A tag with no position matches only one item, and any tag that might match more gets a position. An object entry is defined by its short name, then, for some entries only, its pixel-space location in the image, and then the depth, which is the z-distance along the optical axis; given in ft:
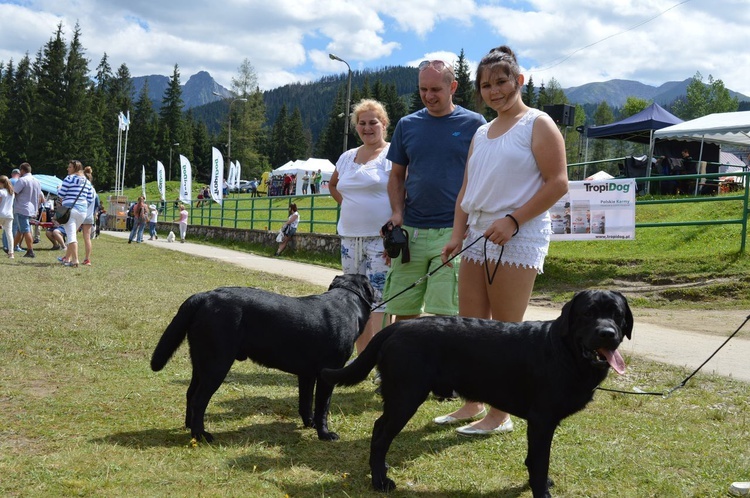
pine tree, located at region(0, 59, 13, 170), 247.09
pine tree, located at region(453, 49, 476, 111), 216.54
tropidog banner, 35.91
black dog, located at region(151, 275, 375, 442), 11.84
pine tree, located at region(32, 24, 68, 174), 229.45
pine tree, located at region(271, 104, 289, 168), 355.97
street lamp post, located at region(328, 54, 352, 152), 95.68
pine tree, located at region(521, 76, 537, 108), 256.93
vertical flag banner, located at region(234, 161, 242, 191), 182.95
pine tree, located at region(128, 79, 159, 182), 304.91
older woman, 16.16
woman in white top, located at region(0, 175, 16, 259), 44.61
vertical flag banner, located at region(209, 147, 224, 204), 101.15
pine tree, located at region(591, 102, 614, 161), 353.63
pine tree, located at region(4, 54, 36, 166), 243.87
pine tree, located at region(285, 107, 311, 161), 353.72
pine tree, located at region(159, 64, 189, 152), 315.94
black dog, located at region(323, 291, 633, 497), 9.31
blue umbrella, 110.93
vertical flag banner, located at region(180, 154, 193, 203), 108.68
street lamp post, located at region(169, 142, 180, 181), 305.94
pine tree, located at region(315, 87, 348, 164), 281.54
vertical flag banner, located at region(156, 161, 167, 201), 126.31
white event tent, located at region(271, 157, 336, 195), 167.02
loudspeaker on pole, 36.86
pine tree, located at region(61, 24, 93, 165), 232.12
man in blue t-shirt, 14.15
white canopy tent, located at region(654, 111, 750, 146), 62.13
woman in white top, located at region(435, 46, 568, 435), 11.25
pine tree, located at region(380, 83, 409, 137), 280.31
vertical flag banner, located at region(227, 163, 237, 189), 182.78
